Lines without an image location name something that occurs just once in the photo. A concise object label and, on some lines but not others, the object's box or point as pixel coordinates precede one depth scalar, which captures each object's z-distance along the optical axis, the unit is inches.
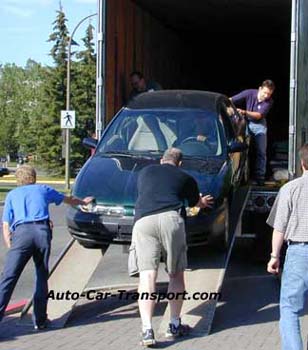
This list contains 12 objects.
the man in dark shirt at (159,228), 276.1
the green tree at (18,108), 2902.1
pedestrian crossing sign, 1218.6
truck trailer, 396.8
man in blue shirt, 287.9
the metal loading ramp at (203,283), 294.4
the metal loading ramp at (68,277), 309.1
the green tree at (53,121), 2253.9
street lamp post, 1274.1
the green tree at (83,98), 2269.9
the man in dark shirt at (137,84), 442.6
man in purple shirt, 424.5
